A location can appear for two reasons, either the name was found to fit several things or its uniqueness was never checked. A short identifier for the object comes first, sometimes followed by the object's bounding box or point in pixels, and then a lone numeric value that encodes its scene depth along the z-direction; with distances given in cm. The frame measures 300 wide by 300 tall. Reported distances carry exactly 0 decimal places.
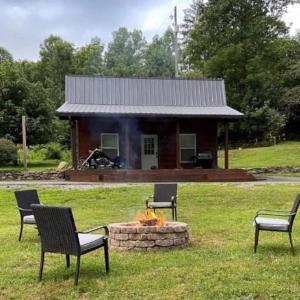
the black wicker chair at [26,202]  561
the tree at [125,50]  4672
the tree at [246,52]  2624
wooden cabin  1503
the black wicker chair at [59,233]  372
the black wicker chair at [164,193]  721
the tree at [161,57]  4247
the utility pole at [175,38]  2676
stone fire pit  477
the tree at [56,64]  3573
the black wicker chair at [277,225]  467
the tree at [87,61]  3839
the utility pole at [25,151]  1639
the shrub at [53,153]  2398
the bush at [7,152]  1893
